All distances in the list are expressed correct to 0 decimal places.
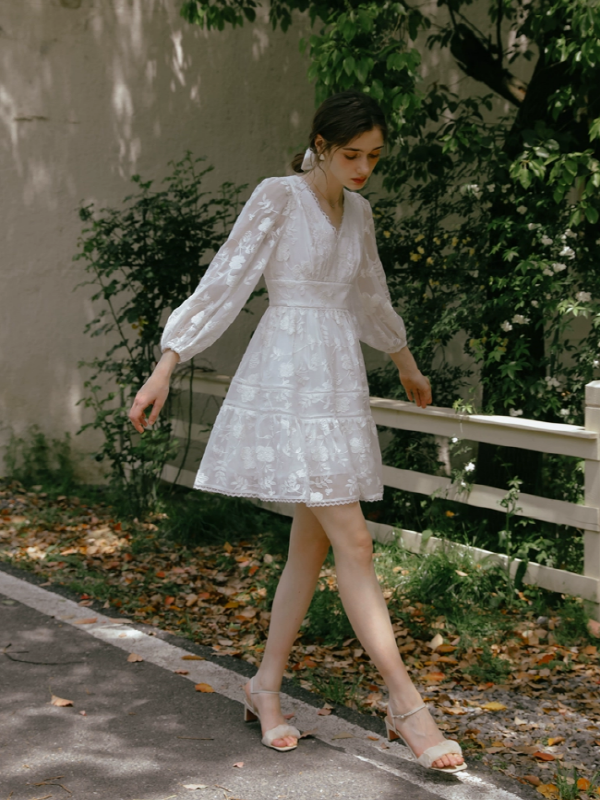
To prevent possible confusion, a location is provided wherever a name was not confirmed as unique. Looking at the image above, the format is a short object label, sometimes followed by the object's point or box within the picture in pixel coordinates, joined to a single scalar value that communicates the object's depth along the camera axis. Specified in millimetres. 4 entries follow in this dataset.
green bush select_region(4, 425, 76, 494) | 6570
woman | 2725
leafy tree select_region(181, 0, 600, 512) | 4270
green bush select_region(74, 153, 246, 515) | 5559
